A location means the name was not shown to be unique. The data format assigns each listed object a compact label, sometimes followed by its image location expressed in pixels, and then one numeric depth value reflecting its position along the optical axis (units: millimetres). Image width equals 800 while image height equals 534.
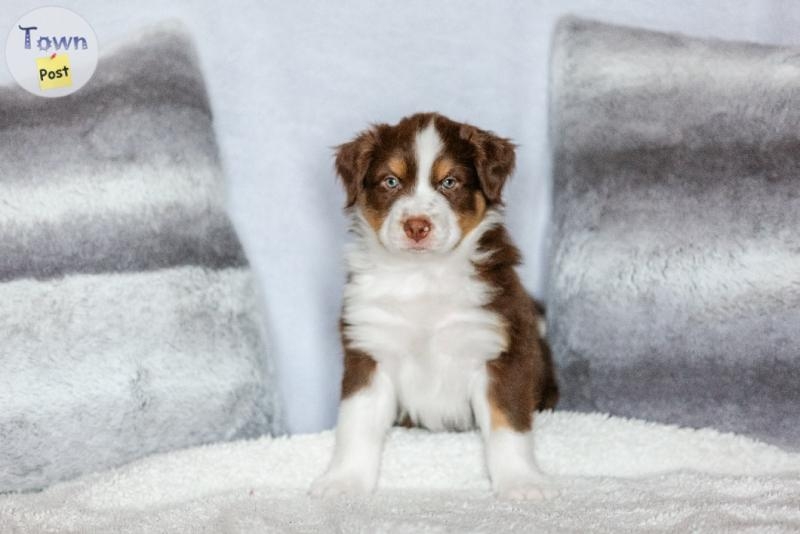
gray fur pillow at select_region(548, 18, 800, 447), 3600
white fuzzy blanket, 2758
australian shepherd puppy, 3197
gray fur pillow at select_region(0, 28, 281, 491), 3539
